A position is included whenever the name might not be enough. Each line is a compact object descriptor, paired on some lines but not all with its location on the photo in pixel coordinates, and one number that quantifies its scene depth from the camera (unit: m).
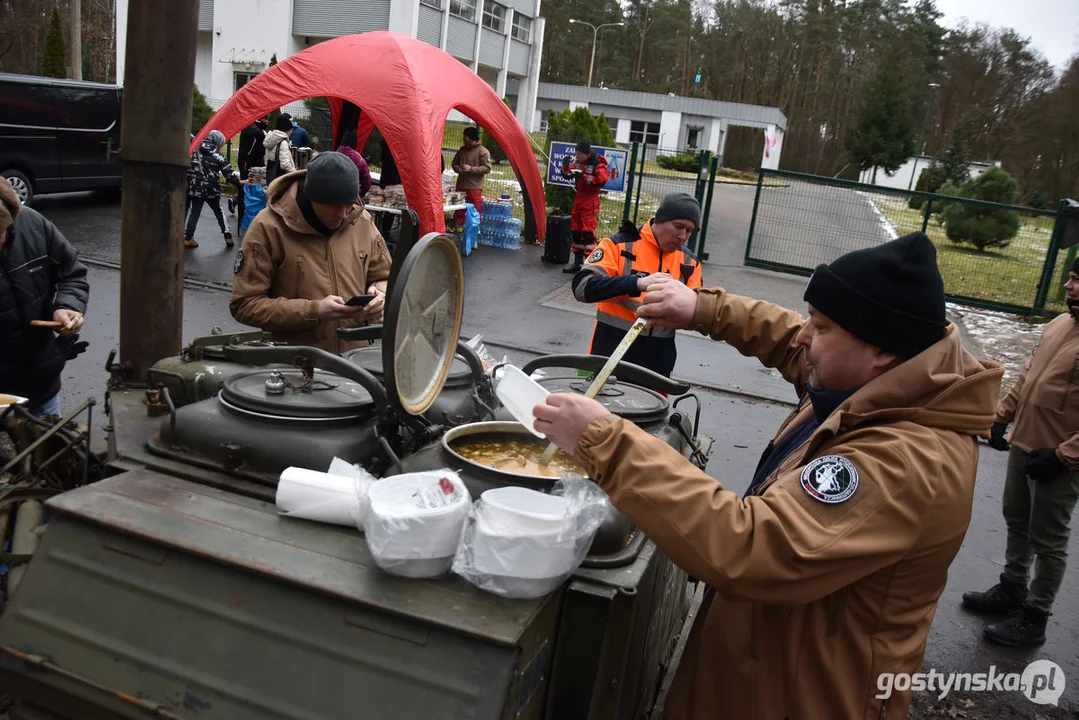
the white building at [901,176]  47.47
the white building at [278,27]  31.75
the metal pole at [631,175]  13.67
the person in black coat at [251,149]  13.13
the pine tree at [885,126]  44.31
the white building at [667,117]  48.44
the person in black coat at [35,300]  3.37
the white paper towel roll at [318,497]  2.04
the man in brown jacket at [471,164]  13.71
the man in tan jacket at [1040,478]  3.92
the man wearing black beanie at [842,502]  1.60
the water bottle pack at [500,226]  14.10
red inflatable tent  10.69
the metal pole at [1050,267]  11.95
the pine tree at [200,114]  19.59
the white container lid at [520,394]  2.03
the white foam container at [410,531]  1.79
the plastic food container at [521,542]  1.79
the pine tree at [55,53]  25.00
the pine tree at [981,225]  17.09
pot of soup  2.15
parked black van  11.95
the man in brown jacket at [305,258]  3.35
